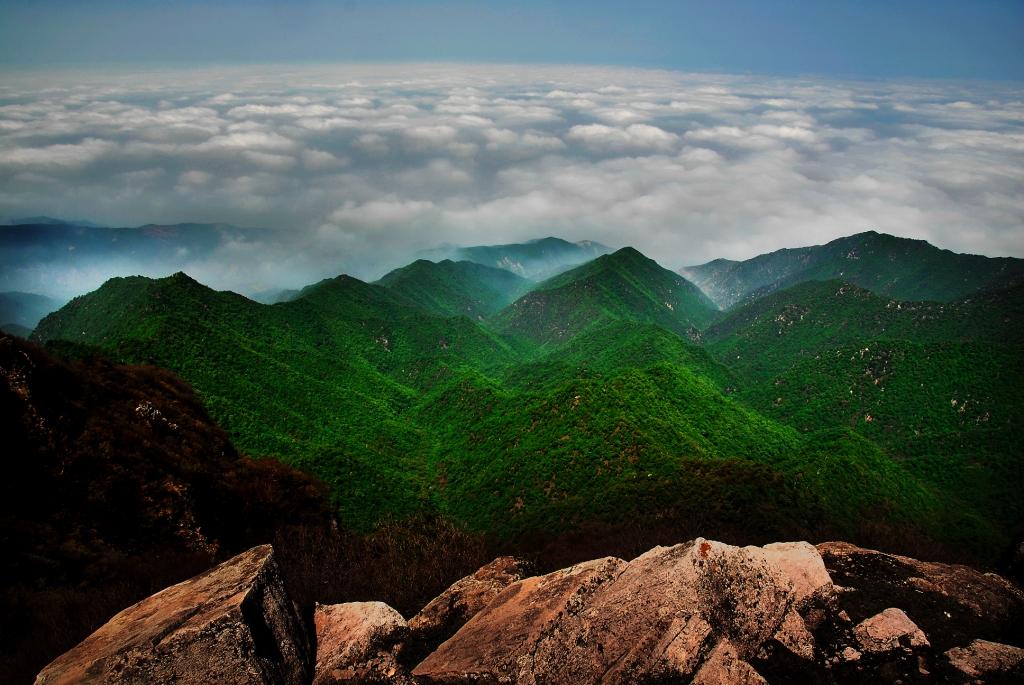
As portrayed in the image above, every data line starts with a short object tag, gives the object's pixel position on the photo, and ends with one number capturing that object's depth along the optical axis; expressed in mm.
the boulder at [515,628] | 22195
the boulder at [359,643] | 22562
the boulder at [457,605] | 27172
